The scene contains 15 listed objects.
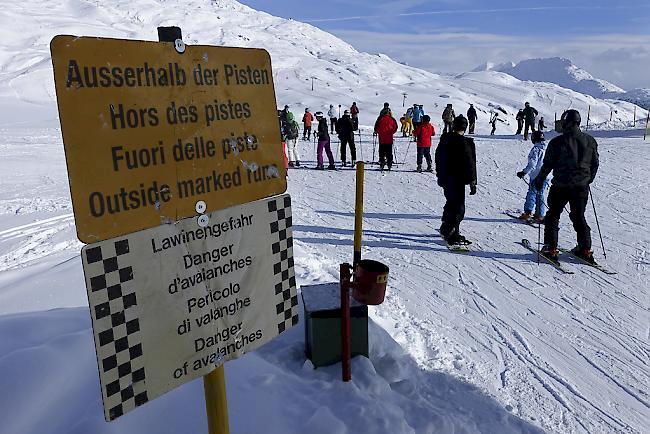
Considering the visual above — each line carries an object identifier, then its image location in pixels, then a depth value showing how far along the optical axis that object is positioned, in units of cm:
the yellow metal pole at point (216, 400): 200
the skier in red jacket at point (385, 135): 1276
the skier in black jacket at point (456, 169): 655
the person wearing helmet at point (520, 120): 2399
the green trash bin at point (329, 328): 348
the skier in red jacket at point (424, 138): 1272
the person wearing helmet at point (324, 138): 1385
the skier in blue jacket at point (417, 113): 2088
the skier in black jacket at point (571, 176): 598
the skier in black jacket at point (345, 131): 1391
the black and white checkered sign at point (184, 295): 159
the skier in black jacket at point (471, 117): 2450
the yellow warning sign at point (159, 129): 147
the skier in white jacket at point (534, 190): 818
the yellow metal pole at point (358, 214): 341
